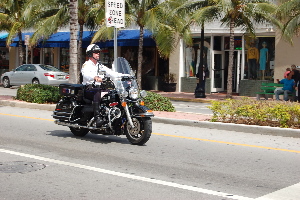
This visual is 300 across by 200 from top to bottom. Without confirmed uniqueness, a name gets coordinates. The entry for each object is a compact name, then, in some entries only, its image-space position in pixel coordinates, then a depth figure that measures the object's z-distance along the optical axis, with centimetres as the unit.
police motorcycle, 930
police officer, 954
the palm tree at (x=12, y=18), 2983
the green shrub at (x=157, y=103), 1461
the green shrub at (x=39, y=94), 1652
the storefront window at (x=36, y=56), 3634
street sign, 1338
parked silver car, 2809
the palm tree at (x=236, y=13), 2100
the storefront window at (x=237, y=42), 2650
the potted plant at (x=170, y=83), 2866
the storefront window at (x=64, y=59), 3450
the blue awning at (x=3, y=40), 3562
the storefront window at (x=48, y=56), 3566
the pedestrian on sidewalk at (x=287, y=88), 2083
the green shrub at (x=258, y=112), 1125
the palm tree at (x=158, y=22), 2422
